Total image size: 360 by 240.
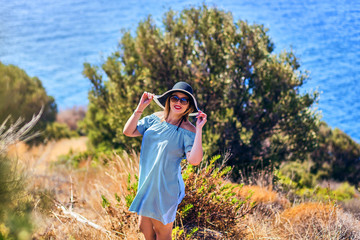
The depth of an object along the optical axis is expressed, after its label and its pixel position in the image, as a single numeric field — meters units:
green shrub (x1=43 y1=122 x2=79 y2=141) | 26.15
